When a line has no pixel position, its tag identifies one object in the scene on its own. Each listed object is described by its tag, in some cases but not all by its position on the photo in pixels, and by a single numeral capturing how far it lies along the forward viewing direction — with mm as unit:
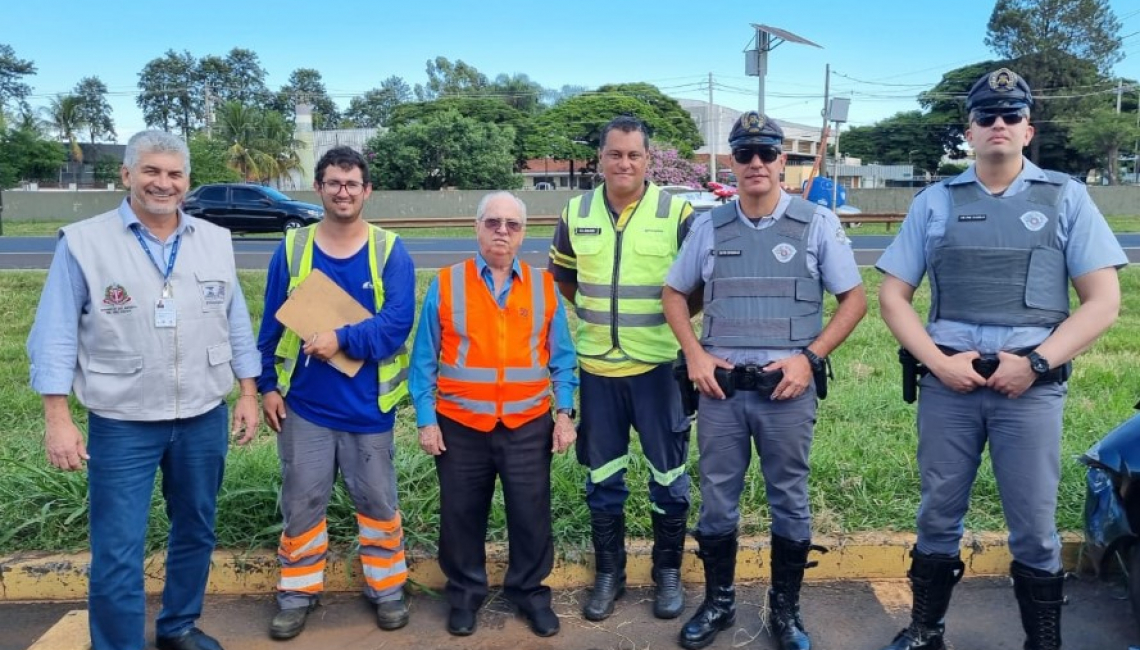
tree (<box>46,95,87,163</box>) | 60969
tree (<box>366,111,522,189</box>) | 37219
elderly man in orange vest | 3451
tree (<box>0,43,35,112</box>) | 70375
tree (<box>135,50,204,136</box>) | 74938
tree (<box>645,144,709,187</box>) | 41656
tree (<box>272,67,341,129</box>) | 79500
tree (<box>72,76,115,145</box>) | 70375
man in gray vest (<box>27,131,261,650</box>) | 2949
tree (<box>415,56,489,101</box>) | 73000
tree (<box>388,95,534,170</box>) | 49625
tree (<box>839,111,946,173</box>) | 62844
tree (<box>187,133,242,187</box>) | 37250
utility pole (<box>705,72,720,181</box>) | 48000
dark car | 21828
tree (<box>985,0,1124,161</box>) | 52500
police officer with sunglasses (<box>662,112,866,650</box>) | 3299
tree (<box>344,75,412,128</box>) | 88000
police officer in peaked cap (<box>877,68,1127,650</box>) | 3016
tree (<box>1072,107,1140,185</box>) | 44562
